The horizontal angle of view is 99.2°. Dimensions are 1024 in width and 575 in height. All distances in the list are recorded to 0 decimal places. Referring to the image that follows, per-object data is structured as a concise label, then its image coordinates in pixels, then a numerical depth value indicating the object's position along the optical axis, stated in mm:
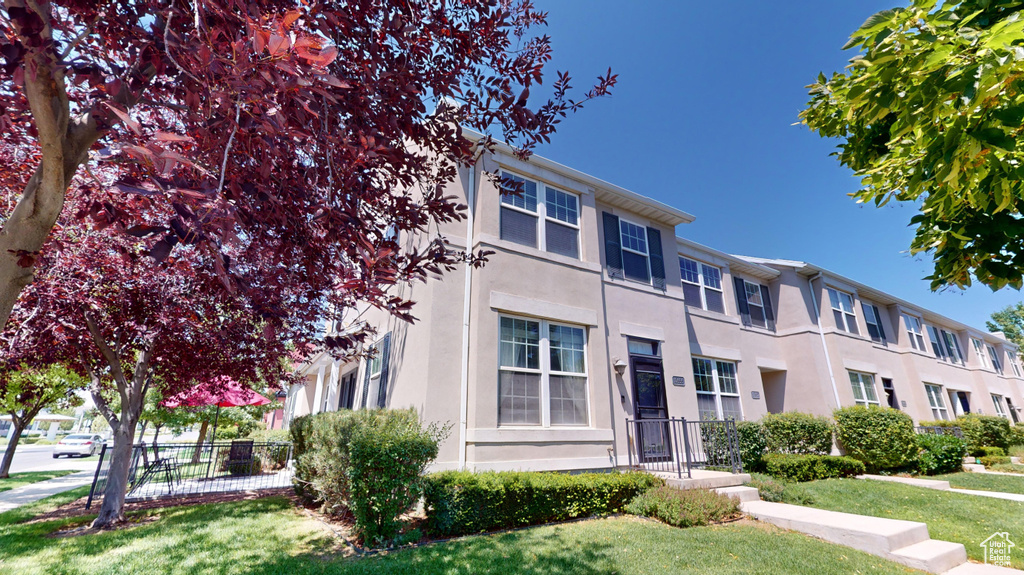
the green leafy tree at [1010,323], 37606
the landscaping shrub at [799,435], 11508
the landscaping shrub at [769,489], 7996
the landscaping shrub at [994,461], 14044
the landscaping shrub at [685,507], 6266
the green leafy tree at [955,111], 2389
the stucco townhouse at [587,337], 7688
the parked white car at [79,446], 26859
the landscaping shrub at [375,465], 5480
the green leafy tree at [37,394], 12078
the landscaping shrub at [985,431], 16422
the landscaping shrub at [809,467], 10156
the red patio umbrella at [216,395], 8664
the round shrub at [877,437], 11625
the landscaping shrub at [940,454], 12047
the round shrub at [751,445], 10172
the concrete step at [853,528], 5191
